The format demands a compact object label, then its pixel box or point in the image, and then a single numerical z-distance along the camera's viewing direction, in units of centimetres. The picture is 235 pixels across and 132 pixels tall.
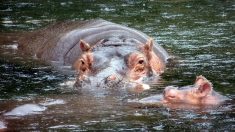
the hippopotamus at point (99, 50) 1819
